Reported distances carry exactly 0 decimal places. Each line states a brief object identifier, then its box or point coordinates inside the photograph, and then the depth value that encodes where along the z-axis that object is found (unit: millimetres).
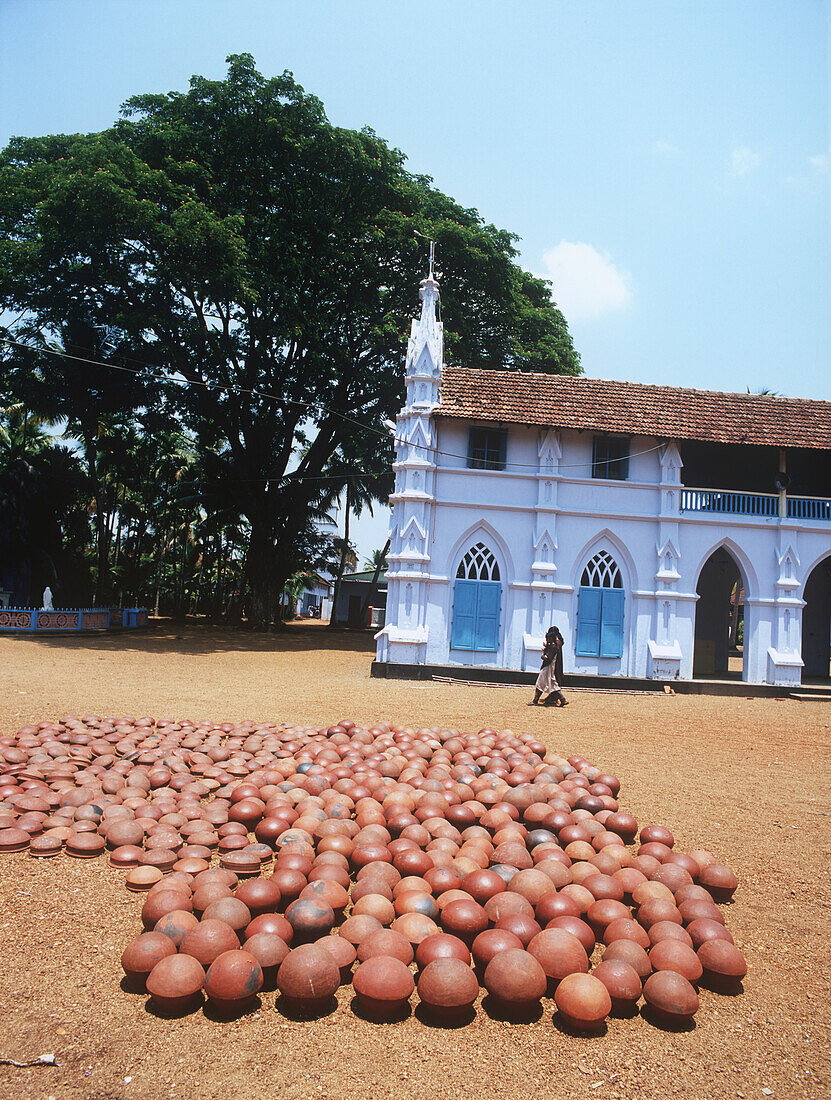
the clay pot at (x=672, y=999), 3455
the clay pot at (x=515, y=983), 3428
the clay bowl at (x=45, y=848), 4988
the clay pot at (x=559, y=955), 3596
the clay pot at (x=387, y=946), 3600
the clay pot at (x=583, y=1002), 3357
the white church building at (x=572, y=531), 17984
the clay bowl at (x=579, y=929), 3905
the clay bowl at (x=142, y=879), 4547
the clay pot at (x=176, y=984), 3330
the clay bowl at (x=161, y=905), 3912
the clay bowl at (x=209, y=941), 3539
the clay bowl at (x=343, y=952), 3635
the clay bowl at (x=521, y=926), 3863
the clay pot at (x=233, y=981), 3322
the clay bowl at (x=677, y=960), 3730
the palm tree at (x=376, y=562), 45953
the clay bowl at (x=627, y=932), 3951
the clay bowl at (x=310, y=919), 3887
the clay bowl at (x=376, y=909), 4051
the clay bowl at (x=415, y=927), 3869
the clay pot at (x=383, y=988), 3359
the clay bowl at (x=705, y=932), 4008
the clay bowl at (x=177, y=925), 3688
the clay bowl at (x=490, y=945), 3691
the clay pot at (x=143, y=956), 3508
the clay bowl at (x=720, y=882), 4871
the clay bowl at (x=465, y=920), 4027
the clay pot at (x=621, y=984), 3508
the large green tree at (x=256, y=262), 20266
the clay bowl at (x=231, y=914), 3816
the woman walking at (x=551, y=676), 14367
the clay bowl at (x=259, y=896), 4105
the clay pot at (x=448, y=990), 3369
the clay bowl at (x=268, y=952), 3549
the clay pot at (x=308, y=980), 3340
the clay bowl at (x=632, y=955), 3699
